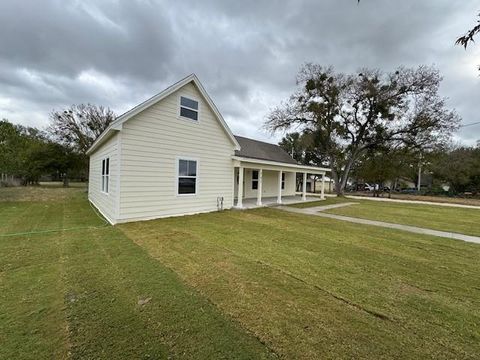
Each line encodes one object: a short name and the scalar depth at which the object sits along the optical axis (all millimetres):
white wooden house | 7777
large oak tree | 19734
